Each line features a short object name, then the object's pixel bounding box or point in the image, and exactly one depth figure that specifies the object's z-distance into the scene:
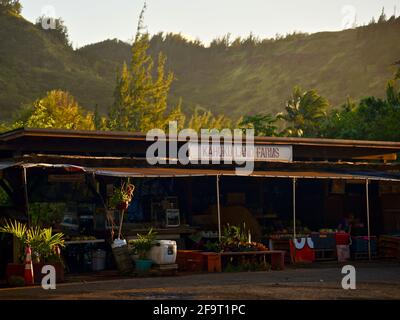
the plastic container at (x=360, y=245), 24.28
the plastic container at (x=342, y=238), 23.75
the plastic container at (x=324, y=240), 23.53
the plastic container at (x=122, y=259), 19.27
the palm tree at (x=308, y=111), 62.91
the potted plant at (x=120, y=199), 19.84
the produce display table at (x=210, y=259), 20.17
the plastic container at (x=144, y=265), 19.08
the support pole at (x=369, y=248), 23.39
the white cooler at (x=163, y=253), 19.11
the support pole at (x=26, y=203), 17.77
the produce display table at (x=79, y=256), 21.12
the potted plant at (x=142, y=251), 19.09
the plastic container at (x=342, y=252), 23.69
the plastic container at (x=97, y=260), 21.19
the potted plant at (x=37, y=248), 17.48
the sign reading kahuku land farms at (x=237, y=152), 22.84
